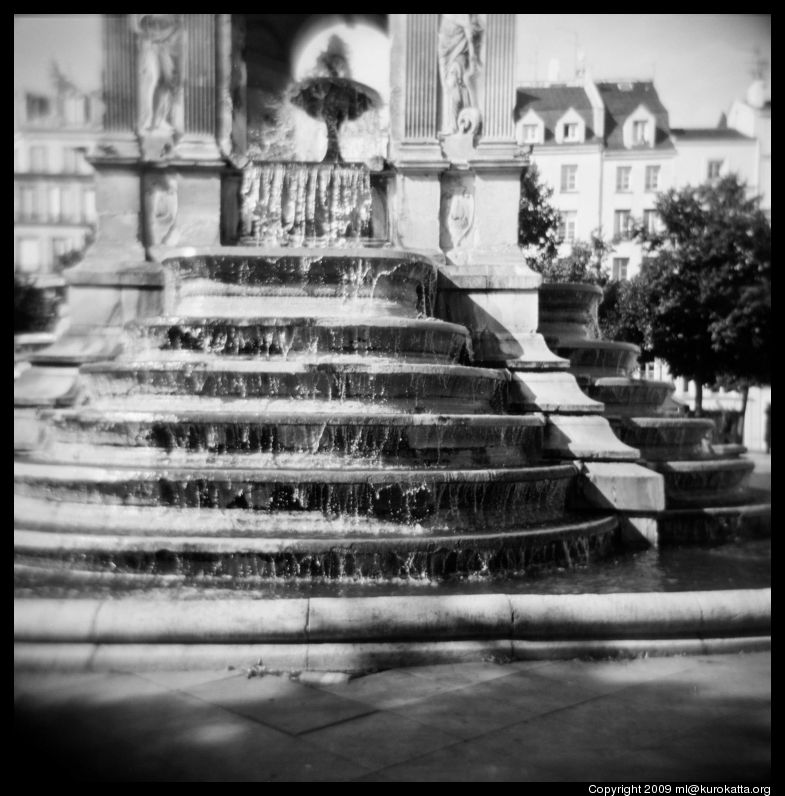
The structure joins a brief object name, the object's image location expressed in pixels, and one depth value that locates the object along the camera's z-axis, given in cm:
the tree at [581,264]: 3291
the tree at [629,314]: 2837
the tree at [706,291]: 2405
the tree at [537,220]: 3177
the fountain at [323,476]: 509
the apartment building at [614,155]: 2031
